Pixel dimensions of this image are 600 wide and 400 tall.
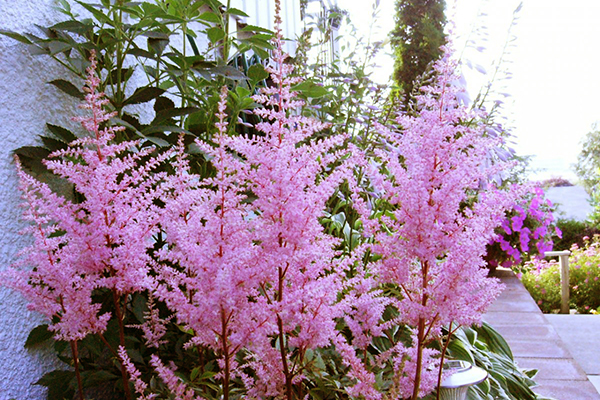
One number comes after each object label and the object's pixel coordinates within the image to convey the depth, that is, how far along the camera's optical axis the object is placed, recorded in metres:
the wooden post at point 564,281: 5.10
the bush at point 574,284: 6.01
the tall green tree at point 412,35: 6.35
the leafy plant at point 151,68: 1.24
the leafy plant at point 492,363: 1.79
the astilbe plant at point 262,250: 0.74
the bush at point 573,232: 8.62
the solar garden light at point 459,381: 1.06
